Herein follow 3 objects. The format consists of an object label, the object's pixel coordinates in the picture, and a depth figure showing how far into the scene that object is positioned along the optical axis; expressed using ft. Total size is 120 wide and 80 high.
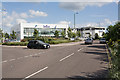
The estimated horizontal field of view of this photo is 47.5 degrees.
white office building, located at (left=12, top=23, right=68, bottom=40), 256.89
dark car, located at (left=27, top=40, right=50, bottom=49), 78.38
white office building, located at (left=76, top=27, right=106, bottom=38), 340.02
